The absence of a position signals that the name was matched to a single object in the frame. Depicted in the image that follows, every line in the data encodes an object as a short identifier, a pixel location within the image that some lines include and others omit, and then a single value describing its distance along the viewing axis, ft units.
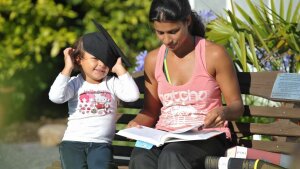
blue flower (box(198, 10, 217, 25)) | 38.88
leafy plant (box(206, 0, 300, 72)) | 34.97
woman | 27.37
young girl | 29.08
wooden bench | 29.34
